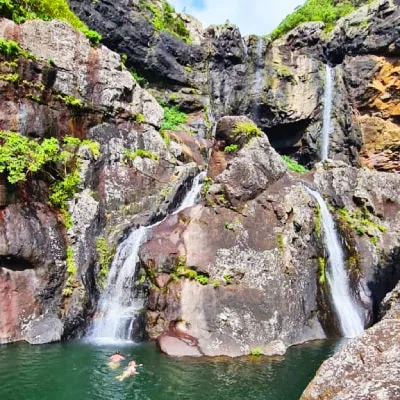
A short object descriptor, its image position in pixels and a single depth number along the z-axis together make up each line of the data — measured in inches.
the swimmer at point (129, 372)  484.1
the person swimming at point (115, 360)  516.1
